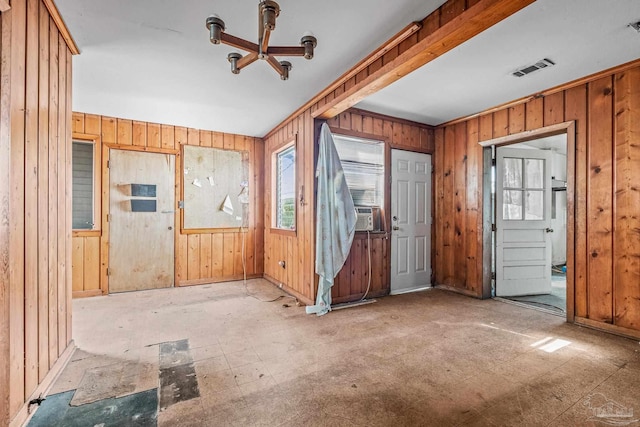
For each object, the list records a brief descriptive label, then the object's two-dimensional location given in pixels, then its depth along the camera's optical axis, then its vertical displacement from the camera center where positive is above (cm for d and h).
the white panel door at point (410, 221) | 422 -12
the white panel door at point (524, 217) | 402 -5
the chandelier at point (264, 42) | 155 +101
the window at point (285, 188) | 437 +38
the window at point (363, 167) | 390 +63
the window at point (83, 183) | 423 +43
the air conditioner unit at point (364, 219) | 382 -8
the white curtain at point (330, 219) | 342 -8
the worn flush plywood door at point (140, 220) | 422 -12
